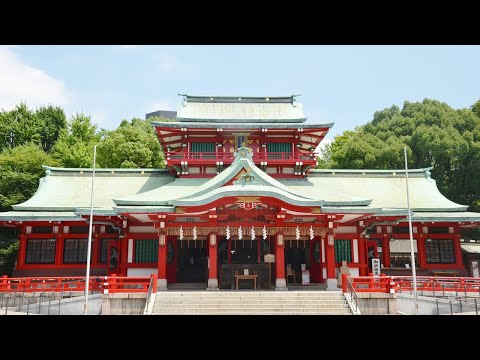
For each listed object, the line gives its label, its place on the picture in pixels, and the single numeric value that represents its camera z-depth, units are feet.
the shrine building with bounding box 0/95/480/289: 69.77
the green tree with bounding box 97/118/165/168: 143.74
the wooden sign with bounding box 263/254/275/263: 75.05
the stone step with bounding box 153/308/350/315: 57.47
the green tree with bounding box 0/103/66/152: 151.33
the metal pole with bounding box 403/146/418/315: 58.85
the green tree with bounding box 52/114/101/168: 139.64
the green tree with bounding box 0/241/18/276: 98.73
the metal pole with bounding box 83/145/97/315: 57.00
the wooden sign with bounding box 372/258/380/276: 79.82
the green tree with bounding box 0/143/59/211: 110.93
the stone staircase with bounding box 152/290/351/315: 58.18
